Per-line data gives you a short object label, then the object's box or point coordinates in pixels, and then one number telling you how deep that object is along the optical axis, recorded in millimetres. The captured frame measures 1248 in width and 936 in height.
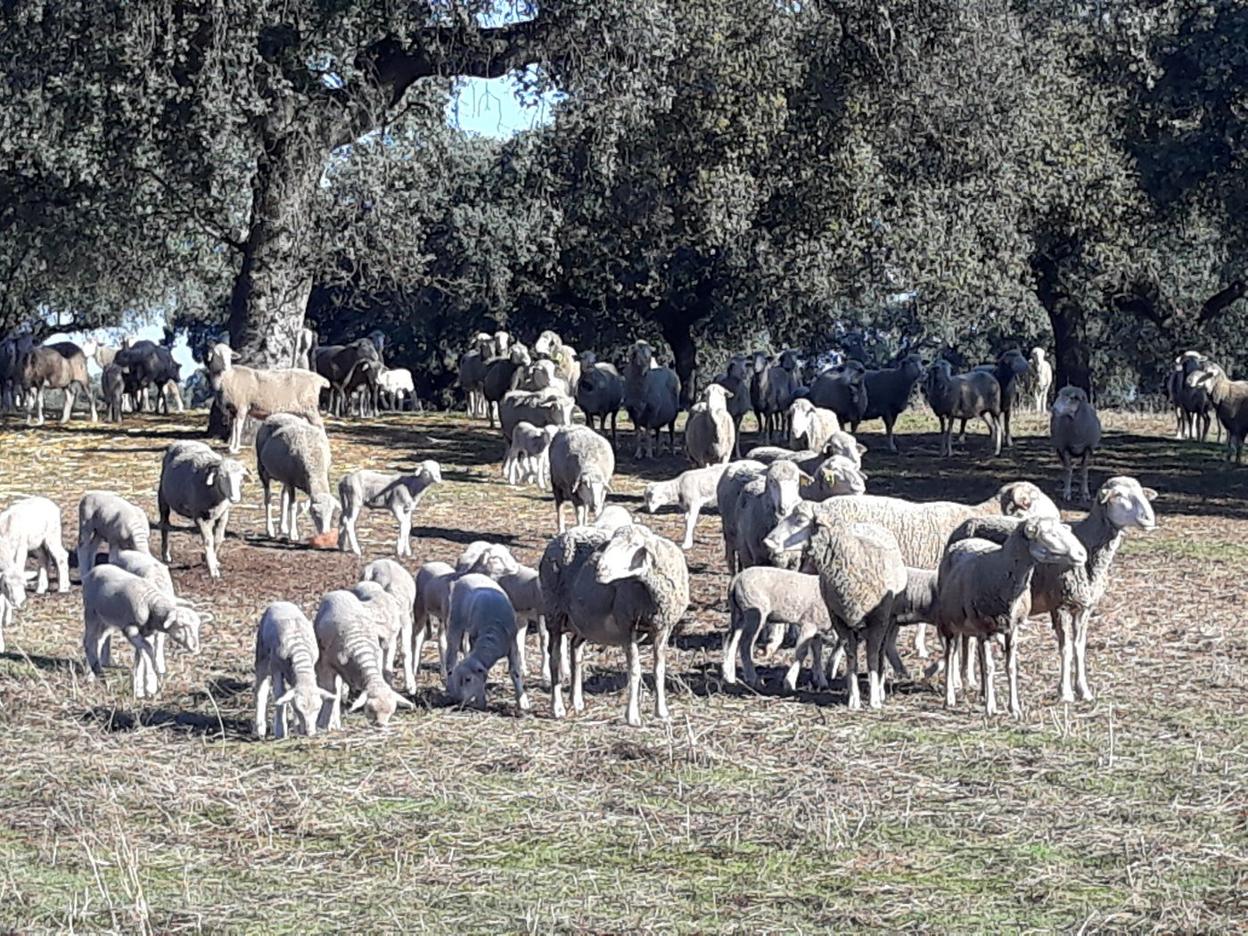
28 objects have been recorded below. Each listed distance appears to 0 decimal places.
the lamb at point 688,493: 19078
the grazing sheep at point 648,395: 28625
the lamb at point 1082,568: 12133
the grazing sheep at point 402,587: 12516
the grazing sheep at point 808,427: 23578
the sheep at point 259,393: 26094
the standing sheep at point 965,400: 30375
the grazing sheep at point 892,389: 32031
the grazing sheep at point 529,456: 23828
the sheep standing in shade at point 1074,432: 23344
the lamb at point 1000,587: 11414
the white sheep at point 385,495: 18359
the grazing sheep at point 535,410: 26000
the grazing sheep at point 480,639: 11633
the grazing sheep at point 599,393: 29875
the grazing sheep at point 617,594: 11352
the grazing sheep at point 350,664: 10836
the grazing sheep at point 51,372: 33594
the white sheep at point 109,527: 15273
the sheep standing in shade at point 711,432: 23531
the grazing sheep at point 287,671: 10602
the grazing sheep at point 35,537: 15078
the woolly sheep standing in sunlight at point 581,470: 19531
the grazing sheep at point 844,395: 31516
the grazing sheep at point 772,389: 31953
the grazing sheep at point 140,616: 11789
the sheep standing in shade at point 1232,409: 29109
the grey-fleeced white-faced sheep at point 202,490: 17039
